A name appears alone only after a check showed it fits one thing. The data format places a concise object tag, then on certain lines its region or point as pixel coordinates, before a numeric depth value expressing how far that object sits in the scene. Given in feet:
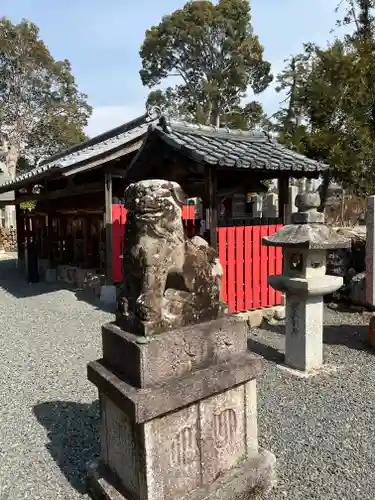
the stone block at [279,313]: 23.83
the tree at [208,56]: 78.84
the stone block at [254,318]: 22.43
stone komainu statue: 7.88
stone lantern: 15.14
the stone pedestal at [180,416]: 7.67
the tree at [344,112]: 31.24
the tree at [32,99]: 84.17
